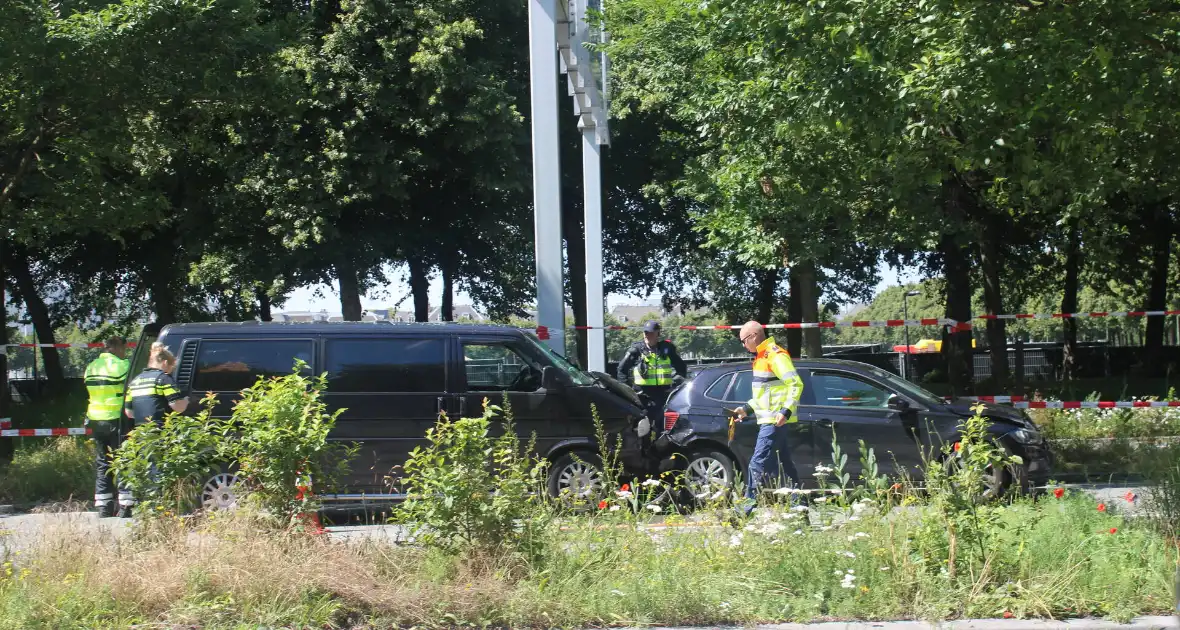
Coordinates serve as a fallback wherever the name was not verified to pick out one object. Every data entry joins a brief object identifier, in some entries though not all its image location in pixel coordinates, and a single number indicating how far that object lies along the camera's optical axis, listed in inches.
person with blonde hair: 375.9
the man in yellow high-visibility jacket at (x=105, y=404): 410.9
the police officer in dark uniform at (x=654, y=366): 464.8
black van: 388.5
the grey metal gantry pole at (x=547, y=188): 522.3
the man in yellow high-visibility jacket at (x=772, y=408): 325.4
